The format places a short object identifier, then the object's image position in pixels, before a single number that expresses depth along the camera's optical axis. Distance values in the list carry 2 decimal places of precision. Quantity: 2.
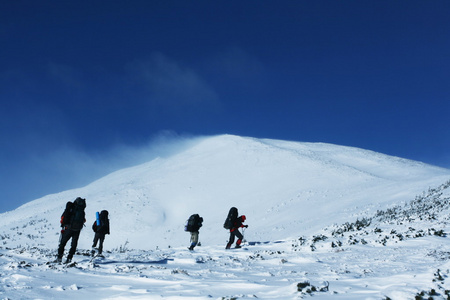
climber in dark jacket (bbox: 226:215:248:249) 16.58
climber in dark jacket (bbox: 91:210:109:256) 14.86
